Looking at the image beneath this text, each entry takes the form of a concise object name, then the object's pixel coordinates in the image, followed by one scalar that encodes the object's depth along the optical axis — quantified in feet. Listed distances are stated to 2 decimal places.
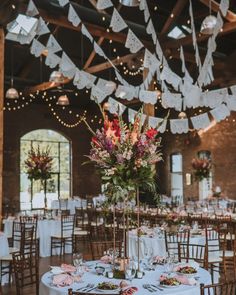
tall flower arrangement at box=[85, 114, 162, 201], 11.59
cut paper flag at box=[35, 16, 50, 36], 17.93
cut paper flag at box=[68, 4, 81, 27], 17.50
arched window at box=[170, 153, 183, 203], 59.72
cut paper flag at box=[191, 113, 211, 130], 25.69
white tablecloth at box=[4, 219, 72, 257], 29.48
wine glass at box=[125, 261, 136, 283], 11.76
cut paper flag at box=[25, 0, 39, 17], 16.96
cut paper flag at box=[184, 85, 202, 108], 22.74
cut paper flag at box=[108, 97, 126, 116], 25.16
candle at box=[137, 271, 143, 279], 11.84
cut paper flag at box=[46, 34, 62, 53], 19.31
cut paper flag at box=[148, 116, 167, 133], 30.99
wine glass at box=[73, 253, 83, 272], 12.45
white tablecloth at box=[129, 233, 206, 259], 21.62
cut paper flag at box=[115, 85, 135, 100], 25.74
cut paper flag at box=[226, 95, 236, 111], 23.72
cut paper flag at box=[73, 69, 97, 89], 23.49
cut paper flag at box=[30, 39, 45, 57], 20.14
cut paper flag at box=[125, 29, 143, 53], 20.13
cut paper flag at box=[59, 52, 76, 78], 20.83
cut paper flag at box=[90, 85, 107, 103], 24.61
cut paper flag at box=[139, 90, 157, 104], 25.21
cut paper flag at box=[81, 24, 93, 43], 18.25
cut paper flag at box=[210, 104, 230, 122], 24.38
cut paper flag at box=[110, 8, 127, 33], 18.24
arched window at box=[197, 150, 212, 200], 55.11
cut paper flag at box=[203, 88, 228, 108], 23.34
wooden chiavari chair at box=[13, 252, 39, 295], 14.65
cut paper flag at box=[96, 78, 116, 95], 24.80
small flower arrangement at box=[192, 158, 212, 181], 47.91
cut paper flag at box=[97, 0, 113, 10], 16.67
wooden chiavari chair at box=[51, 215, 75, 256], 29.48
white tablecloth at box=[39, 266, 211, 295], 10.61
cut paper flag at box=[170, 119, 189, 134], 28.58
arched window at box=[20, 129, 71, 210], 53.67
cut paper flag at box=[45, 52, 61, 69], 20.85
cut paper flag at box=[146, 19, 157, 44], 18.73
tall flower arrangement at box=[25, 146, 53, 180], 34.81
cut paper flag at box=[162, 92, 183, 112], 25.08
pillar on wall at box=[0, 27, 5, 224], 27.48
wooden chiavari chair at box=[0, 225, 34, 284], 20.40
